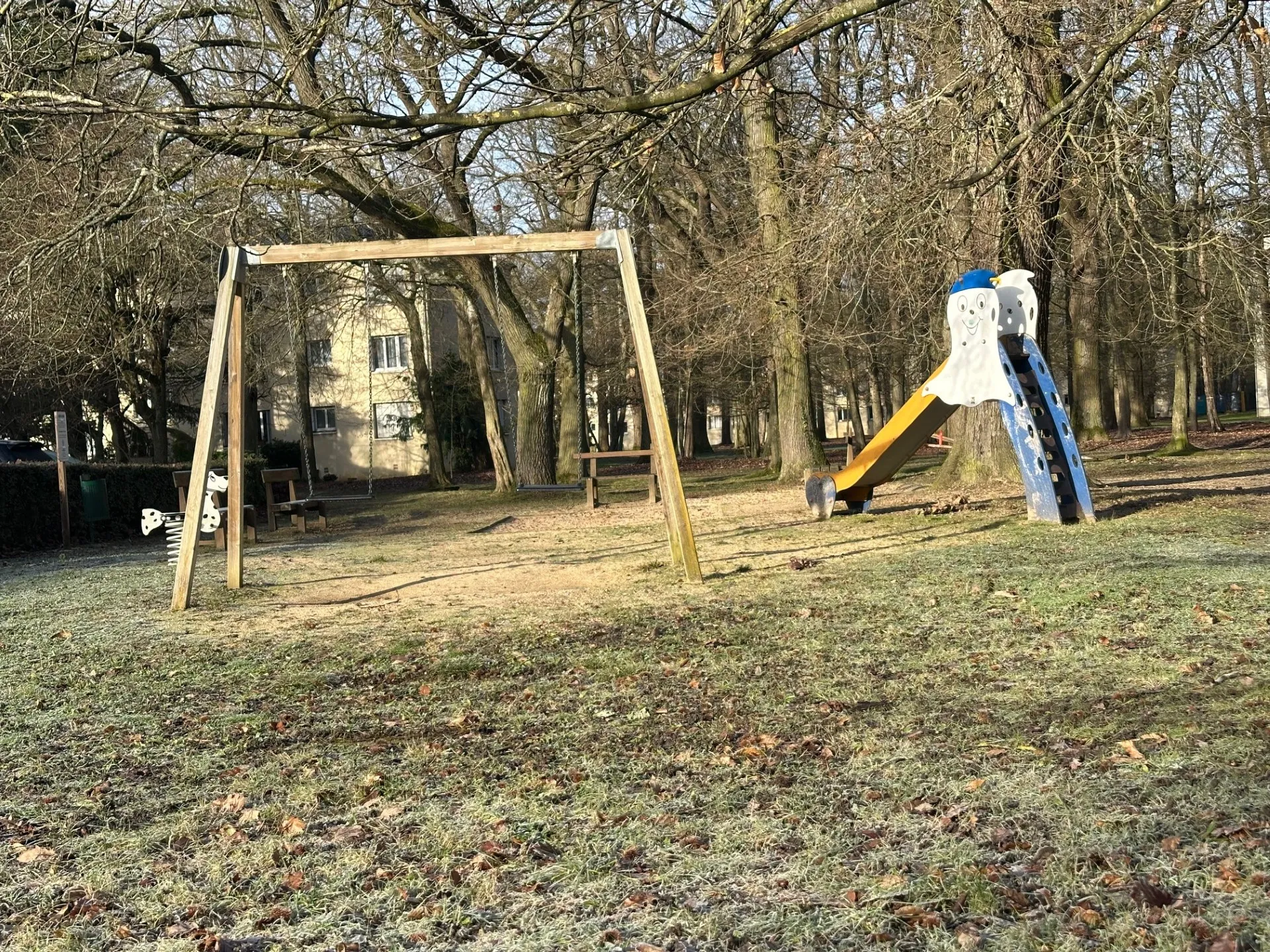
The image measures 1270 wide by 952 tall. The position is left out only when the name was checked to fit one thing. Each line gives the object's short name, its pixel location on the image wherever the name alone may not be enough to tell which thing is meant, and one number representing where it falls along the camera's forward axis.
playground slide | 12.34
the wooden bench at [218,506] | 14.10
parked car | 32.53
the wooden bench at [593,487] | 18.64
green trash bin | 16.73
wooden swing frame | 9.59
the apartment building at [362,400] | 42.59
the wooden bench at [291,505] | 16.09
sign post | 15.62
